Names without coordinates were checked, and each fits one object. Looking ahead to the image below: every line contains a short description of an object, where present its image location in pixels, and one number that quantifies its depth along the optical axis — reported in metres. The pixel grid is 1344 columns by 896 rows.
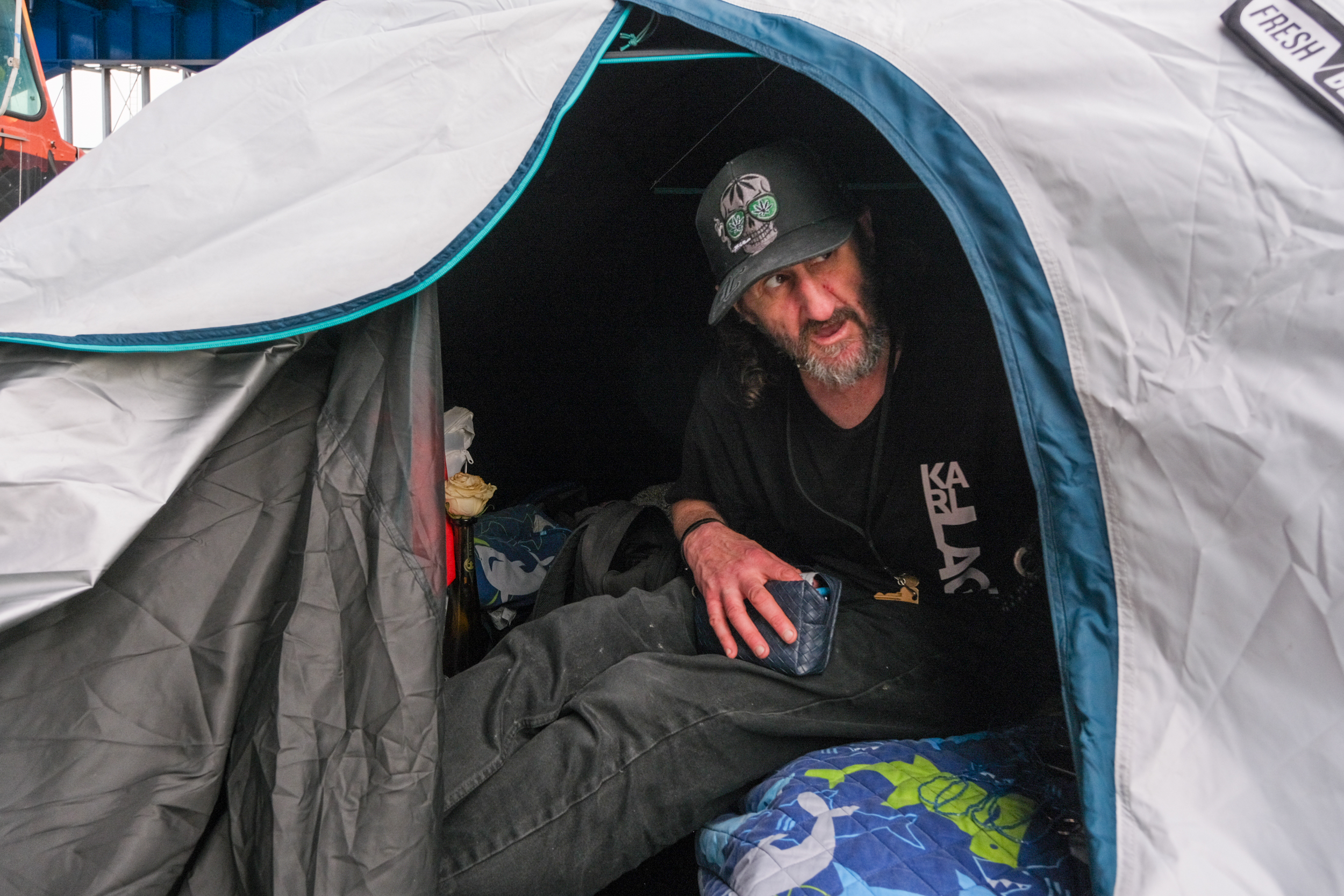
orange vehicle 3.01
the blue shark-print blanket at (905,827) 0.84
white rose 1.50
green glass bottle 1.51
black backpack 1.47
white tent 0.70
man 1.03
